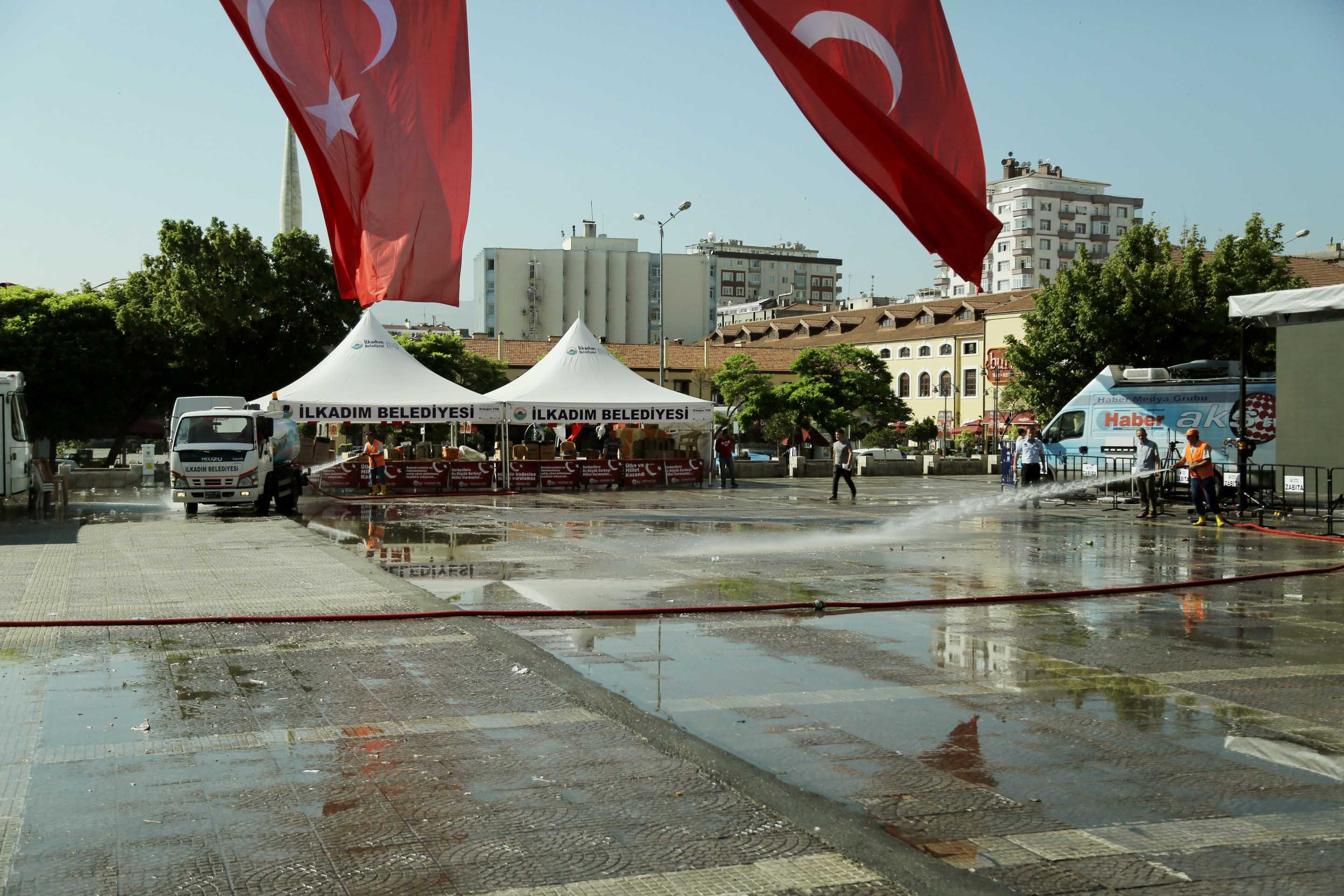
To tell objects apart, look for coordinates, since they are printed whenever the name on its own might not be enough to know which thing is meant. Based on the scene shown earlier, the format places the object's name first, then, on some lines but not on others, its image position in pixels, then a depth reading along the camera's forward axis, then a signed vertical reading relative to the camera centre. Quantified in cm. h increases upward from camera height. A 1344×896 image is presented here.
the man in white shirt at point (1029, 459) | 2886 -39
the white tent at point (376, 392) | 3045 +132
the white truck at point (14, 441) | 2234 -2
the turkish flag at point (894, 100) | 1126 +333
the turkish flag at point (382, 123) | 1227 +343
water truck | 2370 -45
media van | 2620 +73
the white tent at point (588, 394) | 3195 +133
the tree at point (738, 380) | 6675 +366
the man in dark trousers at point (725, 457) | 3541 -43
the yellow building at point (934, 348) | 8294 +694
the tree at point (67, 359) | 4294 +296
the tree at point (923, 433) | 7850 +68
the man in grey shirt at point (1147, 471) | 2300 -53
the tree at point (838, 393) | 5962 +255
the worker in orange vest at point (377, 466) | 3017 -62
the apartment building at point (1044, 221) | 13688 +2604
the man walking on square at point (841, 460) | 2838 -41
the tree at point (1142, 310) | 4006 +464
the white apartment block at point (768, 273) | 18038 +2614
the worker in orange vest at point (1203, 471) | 2102 -48
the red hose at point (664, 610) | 1010 -154
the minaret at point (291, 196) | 8188 +1736
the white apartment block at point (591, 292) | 12950 +1674
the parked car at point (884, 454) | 4809 -48
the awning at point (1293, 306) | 2075 +245
